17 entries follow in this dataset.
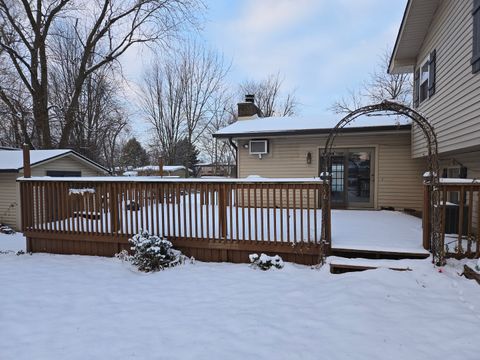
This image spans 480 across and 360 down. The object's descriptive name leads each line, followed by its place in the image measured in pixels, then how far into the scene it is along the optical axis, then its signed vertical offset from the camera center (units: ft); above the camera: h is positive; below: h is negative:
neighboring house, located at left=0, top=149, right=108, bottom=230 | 33.65 +0.80
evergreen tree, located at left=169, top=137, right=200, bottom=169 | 74.08 +5.81
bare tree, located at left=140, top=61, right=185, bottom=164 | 69.41 +17.53
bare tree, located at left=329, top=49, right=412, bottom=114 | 65.05 +19.57
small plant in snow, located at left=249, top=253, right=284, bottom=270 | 13.35 -4.11
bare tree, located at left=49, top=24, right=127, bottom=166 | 56.03 +16.21
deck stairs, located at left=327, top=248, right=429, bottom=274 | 12.01 -3.81
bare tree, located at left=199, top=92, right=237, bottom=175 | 75.02 +10.11
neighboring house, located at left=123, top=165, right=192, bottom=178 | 72.59 +1.11
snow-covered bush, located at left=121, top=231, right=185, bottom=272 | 13.74 -3.80
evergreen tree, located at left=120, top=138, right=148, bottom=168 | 97.76 +7.37
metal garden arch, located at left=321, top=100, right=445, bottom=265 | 11.78 -0.87
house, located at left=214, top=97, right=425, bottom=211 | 25.54 +1.39
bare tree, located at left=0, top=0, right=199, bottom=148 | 44.21 +23.76
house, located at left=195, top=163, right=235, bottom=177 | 83.92 +1.31
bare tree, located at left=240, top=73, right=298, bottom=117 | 82.89 +21.79
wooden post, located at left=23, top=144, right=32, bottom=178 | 18.42 +1.15
